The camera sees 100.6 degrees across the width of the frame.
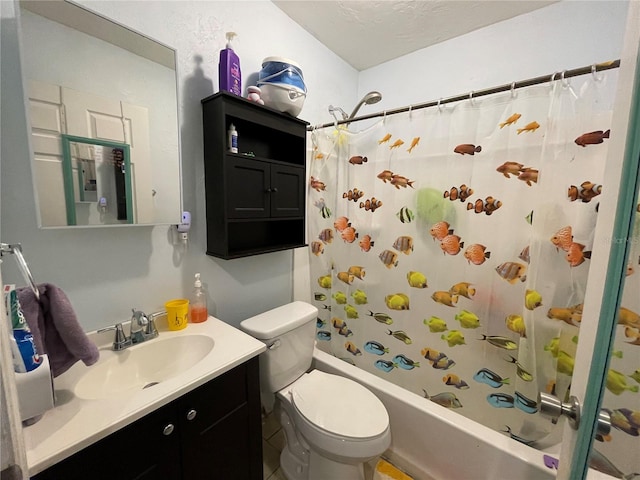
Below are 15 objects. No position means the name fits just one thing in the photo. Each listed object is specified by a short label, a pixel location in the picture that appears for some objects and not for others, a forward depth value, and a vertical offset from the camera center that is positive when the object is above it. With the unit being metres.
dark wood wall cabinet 1.17 +0.15
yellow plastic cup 1.12 -0.45
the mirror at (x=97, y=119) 0.82 +0.30
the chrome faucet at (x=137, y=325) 1.03 -0.47
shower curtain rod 0.92 +0.50
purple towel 0.71 -0.34
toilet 1.08 -0.89
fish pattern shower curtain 1.01 -0.13
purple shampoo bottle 1.15 +0.60
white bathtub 1.09 -1.04
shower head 1.39 +0.59
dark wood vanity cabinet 0.67 -0.70
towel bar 0.64 -0.14
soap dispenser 1.20 -0.44
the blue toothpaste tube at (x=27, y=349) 0.59 -0.33
